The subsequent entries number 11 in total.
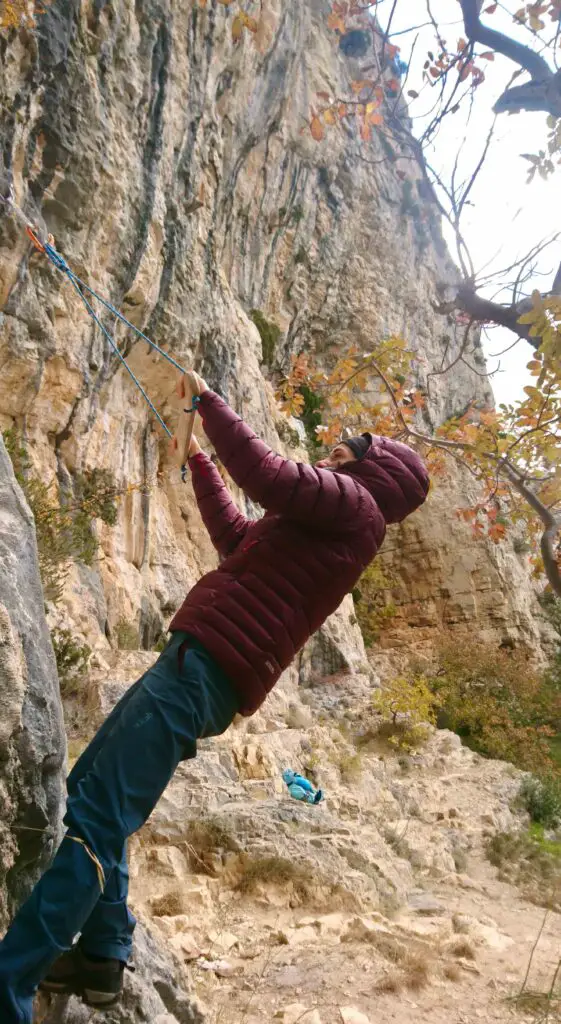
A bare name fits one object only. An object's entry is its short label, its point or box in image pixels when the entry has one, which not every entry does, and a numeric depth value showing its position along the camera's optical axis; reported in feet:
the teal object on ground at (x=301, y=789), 18.08
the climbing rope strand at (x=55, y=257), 7.11
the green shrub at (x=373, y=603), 59.36
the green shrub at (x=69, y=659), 15.53
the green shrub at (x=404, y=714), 32.63
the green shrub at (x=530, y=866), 17.80
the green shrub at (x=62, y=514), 18.30
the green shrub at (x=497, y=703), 39.81
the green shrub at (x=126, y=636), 22.15
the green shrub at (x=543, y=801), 28.71
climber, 4.82
